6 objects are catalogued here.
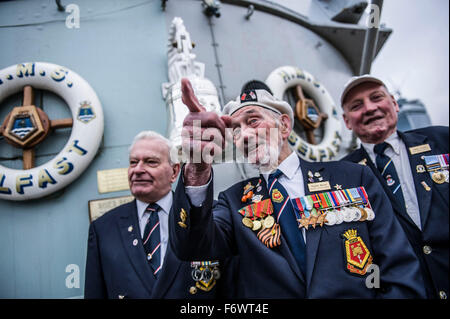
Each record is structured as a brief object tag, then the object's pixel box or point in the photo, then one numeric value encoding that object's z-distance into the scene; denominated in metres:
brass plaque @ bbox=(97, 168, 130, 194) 2.21
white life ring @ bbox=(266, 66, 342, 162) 3.09
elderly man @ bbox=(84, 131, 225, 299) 1.10
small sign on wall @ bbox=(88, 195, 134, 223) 2.06
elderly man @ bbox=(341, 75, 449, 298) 0.98
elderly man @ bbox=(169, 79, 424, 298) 0.78
